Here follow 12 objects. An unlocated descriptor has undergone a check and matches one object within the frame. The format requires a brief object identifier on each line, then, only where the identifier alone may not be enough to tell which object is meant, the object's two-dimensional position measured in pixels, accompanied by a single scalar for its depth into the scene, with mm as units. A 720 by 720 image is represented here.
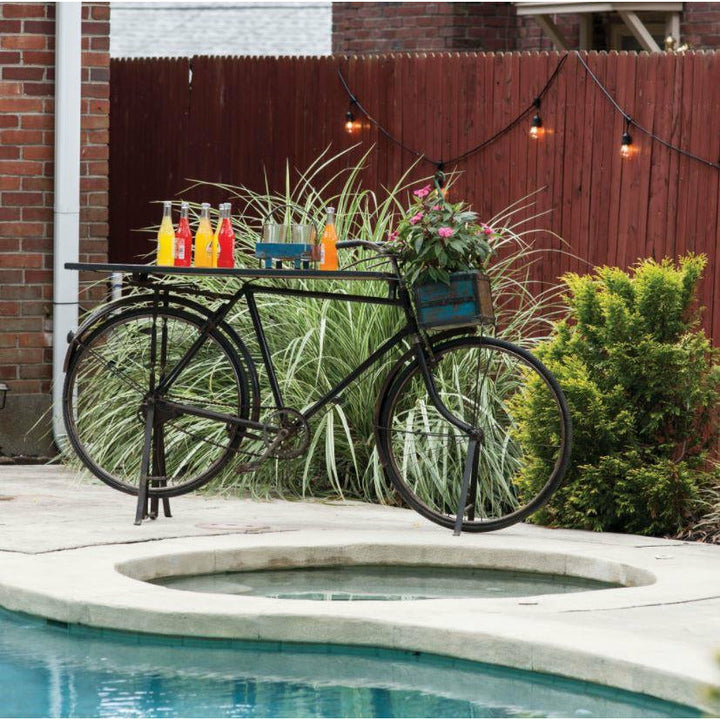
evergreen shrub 11367
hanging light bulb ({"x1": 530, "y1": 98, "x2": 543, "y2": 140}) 14818
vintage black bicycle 11056
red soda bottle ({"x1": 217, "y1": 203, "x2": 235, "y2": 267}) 11077
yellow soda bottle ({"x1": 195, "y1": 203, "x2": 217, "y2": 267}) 11070
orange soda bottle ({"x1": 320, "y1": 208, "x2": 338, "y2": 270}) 11117
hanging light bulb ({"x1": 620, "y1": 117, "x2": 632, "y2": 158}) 14021
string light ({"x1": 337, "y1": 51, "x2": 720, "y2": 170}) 13812
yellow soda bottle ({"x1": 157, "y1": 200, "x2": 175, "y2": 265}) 11050
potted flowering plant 10752
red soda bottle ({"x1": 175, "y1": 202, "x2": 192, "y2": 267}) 11070
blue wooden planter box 10725
